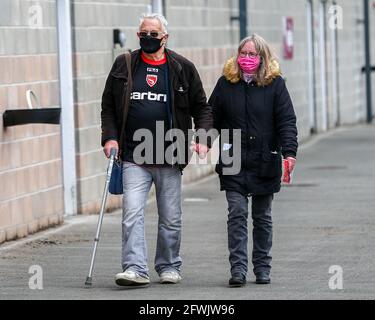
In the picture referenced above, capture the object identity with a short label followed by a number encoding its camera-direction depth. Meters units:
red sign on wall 27.48
